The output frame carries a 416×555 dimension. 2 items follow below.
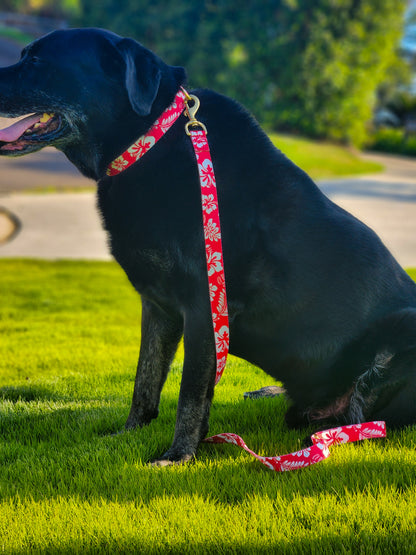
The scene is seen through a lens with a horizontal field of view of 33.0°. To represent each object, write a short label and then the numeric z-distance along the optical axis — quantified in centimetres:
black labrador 274
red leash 269
